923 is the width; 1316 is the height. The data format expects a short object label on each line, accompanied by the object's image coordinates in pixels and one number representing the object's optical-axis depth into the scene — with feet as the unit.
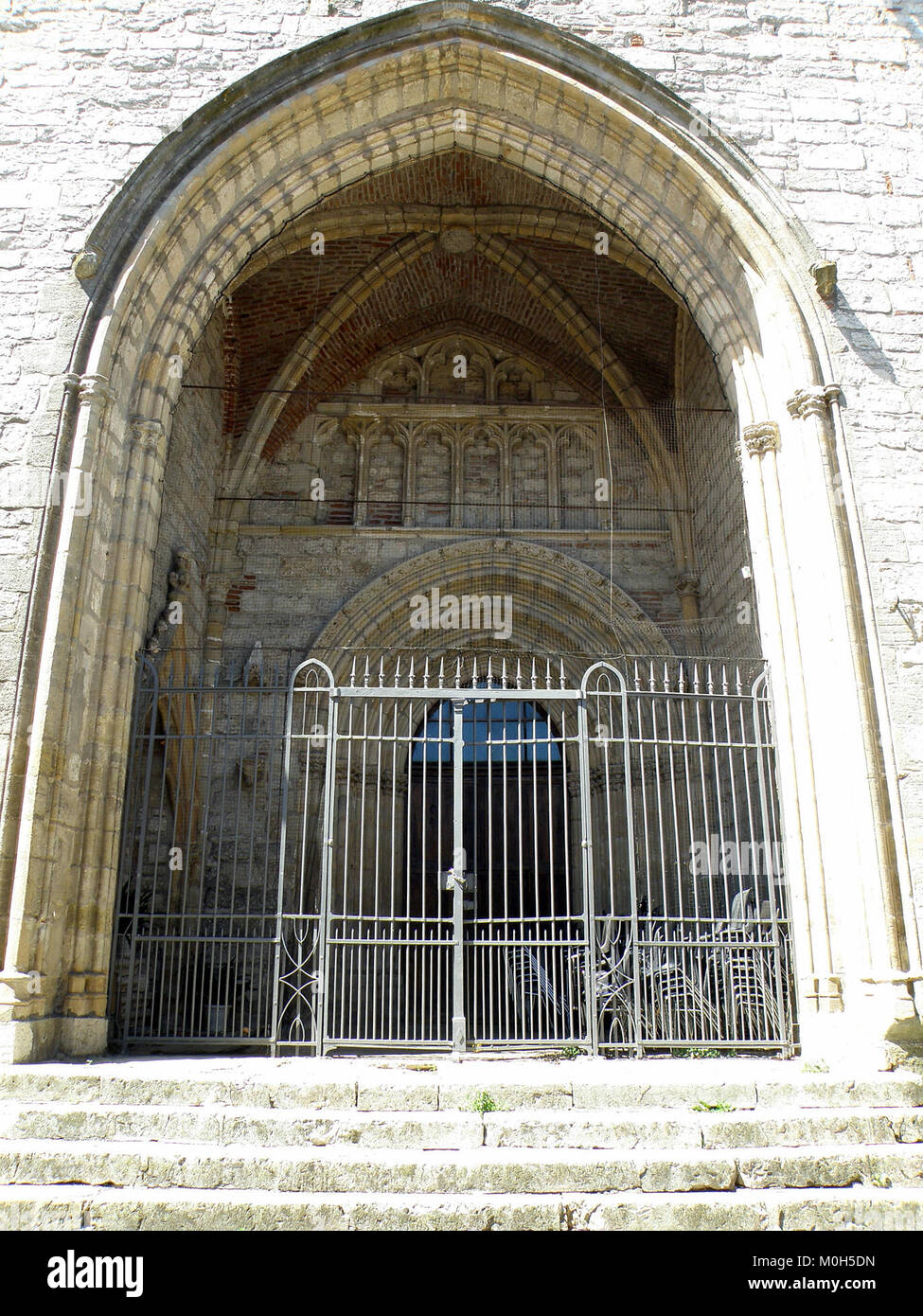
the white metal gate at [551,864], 18.79
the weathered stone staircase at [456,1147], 10.52
